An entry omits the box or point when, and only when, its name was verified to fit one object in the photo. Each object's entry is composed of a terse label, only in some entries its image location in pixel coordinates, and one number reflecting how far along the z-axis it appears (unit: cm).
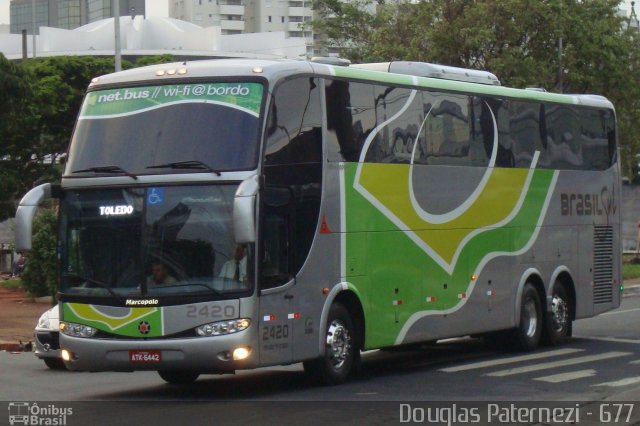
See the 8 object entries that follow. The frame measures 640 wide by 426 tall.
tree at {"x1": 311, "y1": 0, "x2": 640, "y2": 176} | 3734
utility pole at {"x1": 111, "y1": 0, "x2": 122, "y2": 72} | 3139
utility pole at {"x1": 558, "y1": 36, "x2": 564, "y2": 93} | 3731
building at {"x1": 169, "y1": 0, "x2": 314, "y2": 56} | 15875
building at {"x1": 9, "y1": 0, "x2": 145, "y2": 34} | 16825
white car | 1744
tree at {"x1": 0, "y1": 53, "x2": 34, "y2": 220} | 3134
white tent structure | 10219
